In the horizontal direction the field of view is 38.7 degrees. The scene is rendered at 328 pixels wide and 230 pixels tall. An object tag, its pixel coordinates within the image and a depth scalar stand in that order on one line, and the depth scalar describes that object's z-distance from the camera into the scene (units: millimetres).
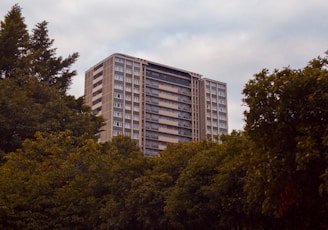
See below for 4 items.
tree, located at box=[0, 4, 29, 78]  31797
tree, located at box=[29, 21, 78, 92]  37688
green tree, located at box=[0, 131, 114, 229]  19094
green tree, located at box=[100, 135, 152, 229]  19188
